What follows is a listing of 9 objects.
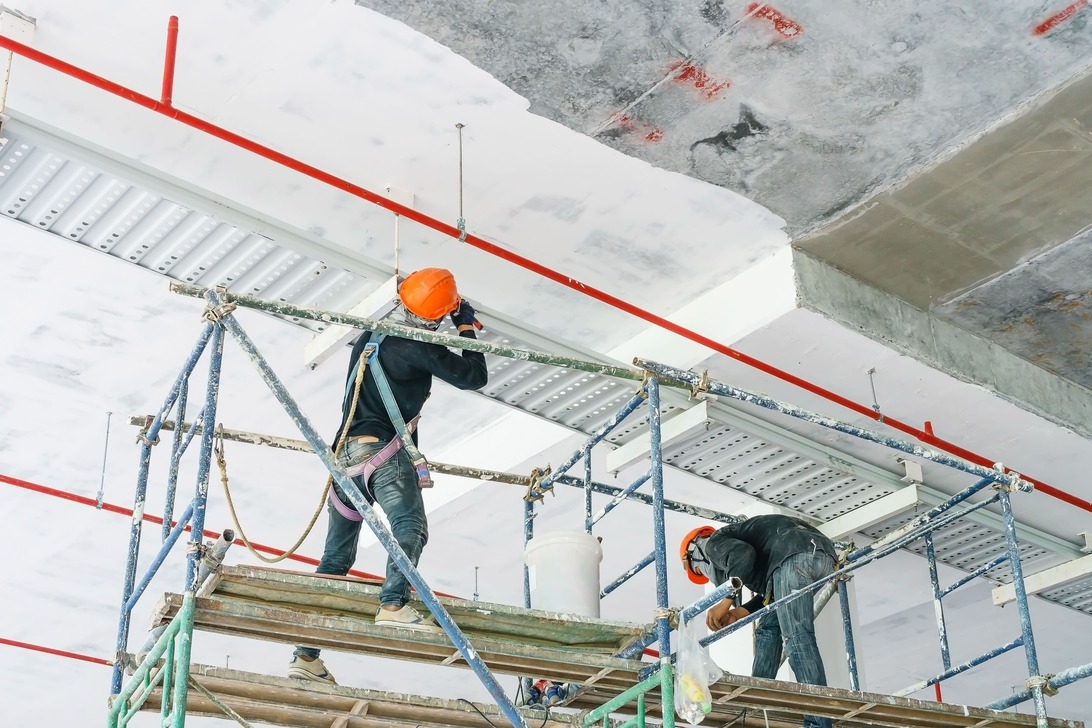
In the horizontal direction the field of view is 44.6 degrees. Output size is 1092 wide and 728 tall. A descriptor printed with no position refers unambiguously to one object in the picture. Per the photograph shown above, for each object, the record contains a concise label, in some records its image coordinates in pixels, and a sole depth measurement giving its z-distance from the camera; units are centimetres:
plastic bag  591
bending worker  725
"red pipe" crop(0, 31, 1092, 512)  653
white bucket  666
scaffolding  541
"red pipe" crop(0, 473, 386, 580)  964
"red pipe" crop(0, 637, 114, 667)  1173
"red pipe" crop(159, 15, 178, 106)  634
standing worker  617
